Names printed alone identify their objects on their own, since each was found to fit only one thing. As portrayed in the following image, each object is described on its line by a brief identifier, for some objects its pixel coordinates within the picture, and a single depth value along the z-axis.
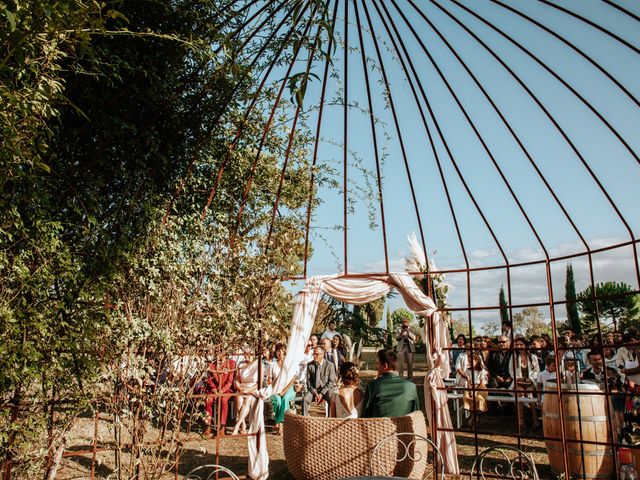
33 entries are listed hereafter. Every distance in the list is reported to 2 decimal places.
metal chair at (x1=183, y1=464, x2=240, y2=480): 6.80
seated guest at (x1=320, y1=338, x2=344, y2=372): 10.33
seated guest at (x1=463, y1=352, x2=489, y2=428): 9.16
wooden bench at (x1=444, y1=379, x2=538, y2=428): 8.44
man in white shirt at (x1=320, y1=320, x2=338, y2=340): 12.23
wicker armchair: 5.29
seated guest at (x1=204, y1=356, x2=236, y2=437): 8.16
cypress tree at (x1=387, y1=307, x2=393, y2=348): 17.97
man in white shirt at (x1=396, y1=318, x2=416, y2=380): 12.25
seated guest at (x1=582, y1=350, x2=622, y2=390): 7.14
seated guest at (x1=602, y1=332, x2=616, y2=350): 8.73
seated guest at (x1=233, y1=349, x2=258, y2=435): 7.91
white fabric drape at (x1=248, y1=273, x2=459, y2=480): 6.76
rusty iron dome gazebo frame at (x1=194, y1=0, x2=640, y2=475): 5.00
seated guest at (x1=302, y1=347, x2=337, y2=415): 8.80
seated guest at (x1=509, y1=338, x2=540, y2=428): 8.95
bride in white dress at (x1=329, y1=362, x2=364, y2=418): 5.97
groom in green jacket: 5.56
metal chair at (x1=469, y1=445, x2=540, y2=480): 6.56
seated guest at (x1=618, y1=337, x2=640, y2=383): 6.87
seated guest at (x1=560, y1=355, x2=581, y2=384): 5.96
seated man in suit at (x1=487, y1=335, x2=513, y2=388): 9.48
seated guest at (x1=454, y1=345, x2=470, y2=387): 9.52
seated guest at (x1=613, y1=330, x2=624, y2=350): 8.20
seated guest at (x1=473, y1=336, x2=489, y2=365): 9.88
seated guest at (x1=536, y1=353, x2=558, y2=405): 8.14
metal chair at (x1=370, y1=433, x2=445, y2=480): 5.20
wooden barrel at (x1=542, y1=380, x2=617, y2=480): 6.05
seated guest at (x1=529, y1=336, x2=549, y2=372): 9.56
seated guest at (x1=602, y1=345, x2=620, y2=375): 8.03
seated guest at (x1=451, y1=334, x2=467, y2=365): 10.12
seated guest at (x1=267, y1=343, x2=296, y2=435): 8.60
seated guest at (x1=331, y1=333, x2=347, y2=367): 11.15
